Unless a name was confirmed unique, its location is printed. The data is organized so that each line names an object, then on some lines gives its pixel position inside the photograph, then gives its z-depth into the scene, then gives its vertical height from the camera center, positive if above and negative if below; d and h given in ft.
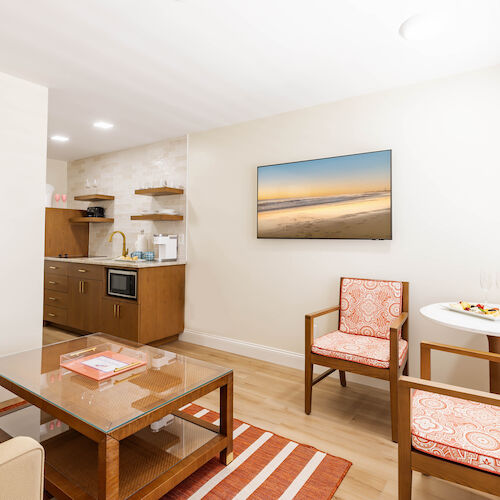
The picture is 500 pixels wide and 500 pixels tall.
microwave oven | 12.26 -1.03
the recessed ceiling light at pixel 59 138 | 14.30 +4.88
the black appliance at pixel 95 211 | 16.62 +2.09
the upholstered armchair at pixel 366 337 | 7.16 -2.00
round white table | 5.62 -1.13
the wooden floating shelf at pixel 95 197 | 16.07 +2.70
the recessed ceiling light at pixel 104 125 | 12.52 +4.76
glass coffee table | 4.64 -2.45
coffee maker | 13.38 +0.36
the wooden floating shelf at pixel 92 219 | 16.17 +1.66
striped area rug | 5.51 -3.75
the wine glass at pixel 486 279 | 7.18 -0.45
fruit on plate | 6.49 -1.00
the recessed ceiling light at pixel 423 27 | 6.45 +4.44
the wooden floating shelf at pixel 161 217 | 13.51 +1.49
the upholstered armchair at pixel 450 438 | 4.00 -2.22
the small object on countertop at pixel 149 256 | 14.24 -0.04
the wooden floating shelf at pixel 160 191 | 13.41 +2.52
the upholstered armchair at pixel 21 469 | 2.75 -1.76
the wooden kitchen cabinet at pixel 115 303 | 12.23 -1.87
